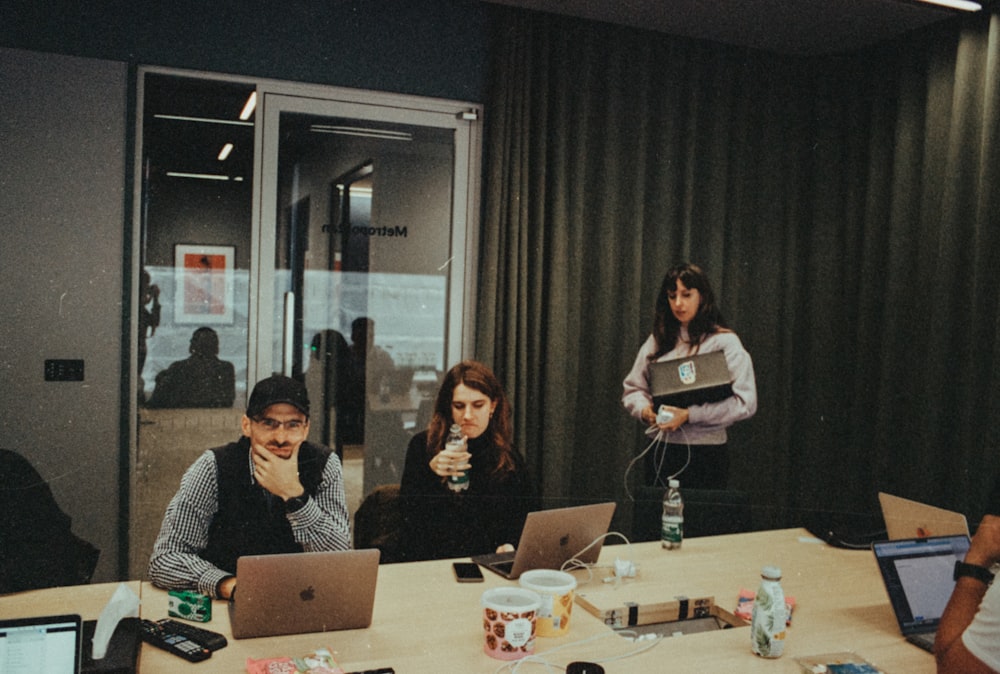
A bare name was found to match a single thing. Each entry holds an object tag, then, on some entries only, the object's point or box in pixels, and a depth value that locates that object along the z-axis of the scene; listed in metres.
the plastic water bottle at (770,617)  1.66
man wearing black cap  2.11
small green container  1.75
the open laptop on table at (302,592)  1.63
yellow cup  1.74
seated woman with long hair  2.56
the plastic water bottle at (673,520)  2.45
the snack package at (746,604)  1.95
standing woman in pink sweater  3.41
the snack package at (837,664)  1.60
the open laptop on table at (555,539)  2.01
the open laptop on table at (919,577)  1.83
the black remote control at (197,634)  1.62
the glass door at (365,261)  3.69
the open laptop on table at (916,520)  2.03
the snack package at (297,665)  1.52
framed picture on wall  3.52
